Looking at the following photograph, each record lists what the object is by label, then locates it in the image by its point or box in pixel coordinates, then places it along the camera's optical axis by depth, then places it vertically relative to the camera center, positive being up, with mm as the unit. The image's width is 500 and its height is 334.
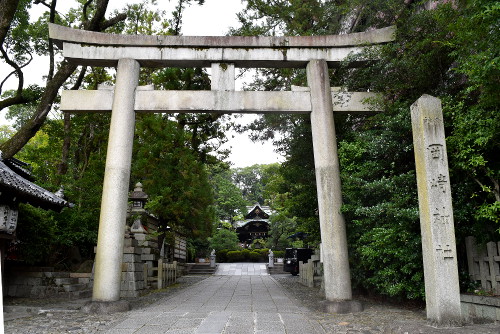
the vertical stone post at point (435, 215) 5316 +512
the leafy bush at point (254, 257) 34906 -681
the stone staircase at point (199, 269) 26086 -1392
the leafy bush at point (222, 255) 34875 -527
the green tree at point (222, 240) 35062 +832
